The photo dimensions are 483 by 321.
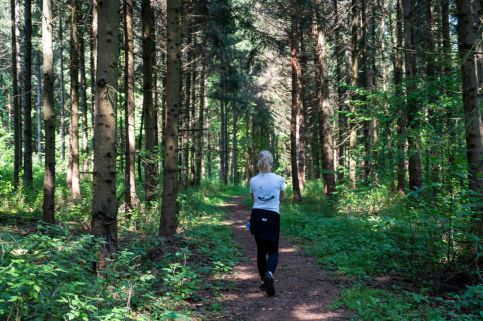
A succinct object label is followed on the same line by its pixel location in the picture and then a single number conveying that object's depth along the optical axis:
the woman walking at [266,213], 5.98
